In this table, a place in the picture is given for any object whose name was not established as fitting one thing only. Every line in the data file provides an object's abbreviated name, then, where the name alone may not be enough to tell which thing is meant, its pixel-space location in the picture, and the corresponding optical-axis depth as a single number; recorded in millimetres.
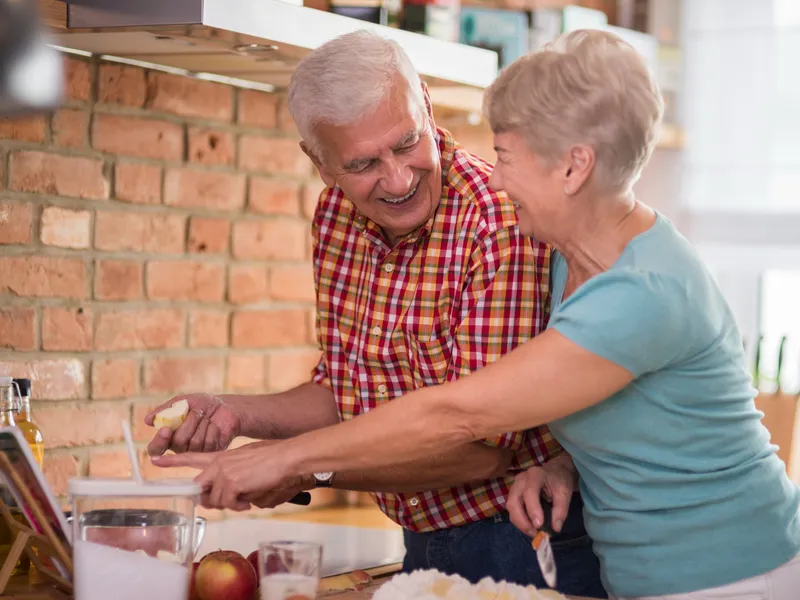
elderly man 2248
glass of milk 2066
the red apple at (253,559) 2218
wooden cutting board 2157
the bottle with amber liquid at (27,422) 2315
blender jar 2008
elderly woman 2054
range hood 2363
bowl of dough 2045
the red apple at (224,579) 2110
